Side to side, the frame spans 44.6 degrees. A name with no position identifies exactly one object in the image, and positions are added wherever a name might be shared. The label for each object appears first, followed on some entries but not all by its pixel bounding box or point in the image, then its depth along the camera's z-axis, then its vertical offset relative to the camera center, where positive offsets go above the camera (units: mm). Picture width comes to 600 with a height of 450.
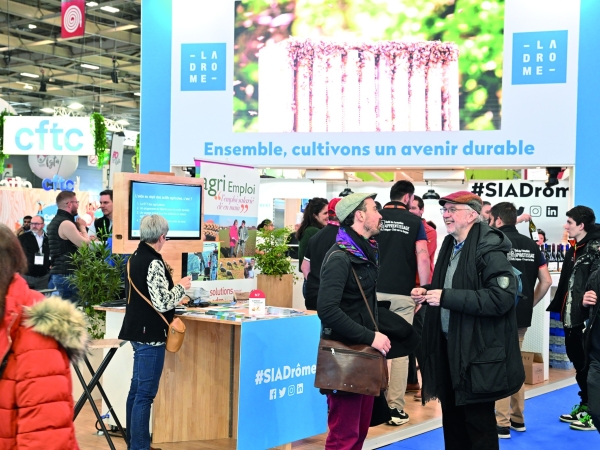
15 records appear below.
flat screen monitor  4746 +25
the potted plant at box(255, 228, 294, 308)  6102 -455
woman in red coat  1929 -422
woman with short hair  3861 -557
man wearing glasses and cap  3068 -482
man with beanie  3062 -365
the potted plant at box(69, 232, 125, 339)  5312 -510
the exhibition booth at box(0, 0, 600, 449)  6898 +1148
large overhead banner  7039 +1328
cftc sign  10586 +1050
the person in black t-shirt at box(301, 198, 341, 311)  4703 -267
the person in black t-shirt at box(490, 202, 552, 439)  4949 -401
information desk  4055 -1058
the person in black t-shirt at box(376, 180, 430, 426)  5055 -327
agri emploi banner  5371 -16
